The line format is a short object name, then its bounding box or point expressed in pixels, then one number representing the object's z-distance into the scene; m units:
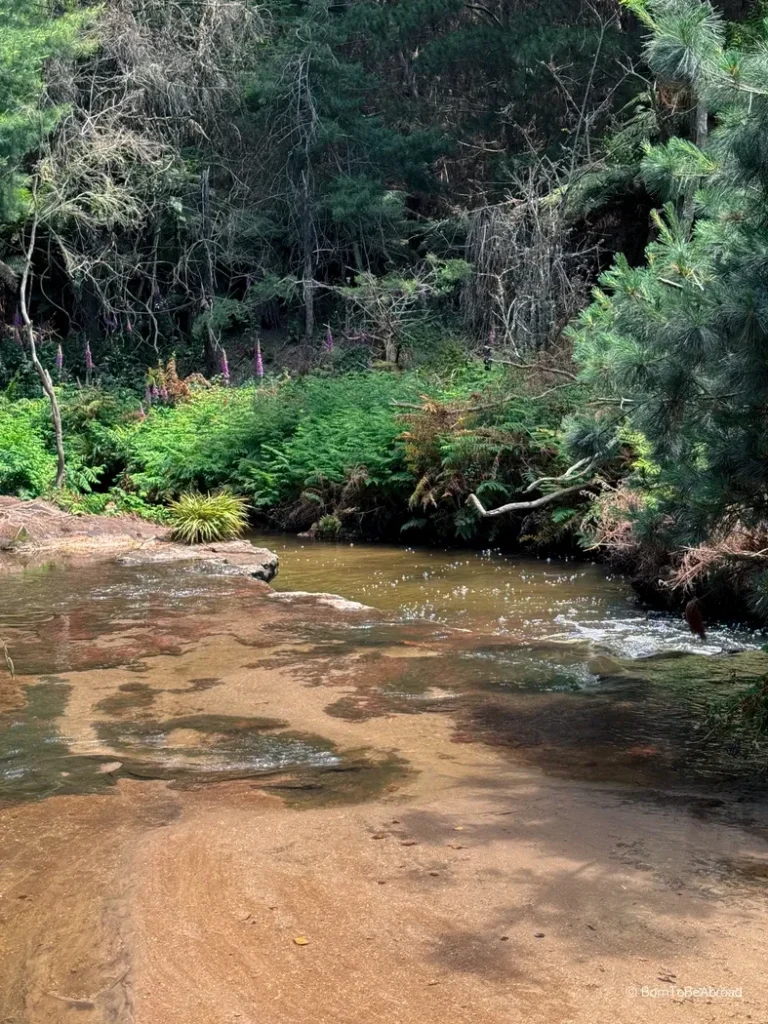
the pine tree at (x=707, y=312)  4.58
